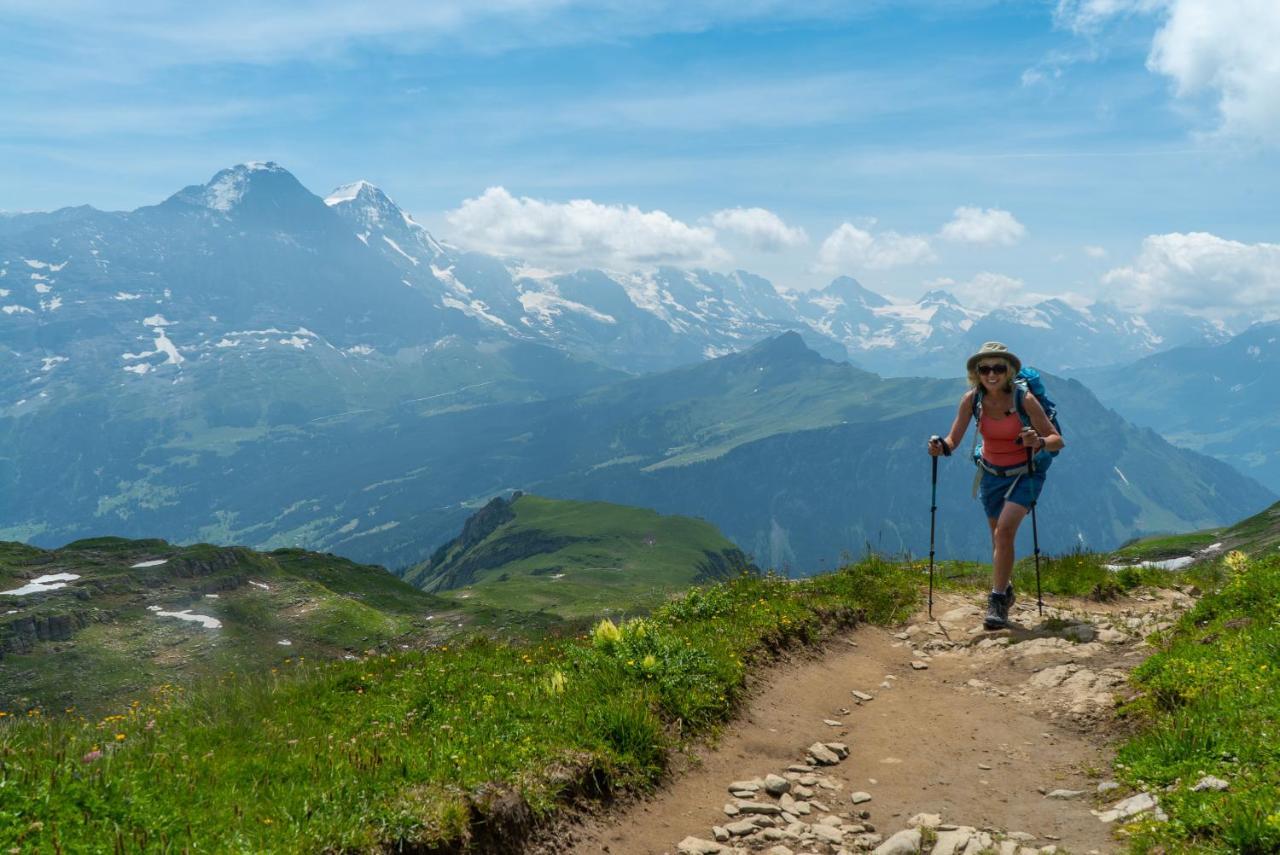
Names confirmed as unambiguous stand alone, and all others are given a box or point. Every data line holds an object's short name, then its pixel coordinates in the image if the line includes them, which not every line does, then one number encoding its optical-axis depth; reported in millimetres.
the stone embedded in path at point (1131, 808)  6520
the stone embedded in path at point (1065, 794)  7457
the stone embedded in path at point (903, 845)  6461
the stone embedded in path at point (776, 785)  7969
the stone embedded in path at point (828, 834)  6895
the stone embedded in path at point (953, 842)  6363
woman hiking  13320
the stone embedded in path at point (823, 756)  8859
